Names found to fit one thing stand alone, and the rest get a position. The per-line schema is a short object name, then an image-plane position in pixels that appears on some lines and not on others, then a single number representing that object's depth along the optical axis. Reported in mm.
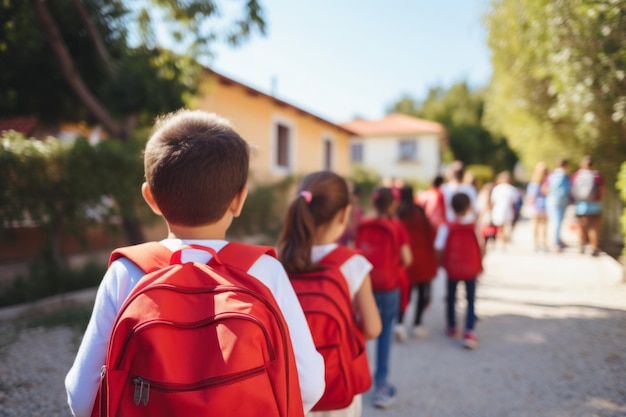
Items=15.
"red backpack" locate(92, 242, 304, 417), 1065
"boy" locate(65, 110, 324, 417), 1257
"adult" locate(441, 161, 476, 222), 5996
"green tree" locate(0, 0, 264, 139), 5980
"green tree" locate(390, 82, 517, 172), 39438
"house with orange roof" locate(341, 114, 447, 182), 29938
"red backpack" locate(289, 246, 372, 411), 1924
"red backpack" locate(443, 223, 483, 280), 4305
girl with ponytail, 2082
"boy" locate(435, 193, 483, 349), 4309
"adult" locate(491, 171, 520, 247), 8969
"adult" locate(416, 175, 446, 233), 5680
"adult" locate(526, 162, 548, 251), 7359
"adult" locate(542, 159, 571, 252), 6064
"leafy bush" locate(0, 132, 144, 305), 4879
